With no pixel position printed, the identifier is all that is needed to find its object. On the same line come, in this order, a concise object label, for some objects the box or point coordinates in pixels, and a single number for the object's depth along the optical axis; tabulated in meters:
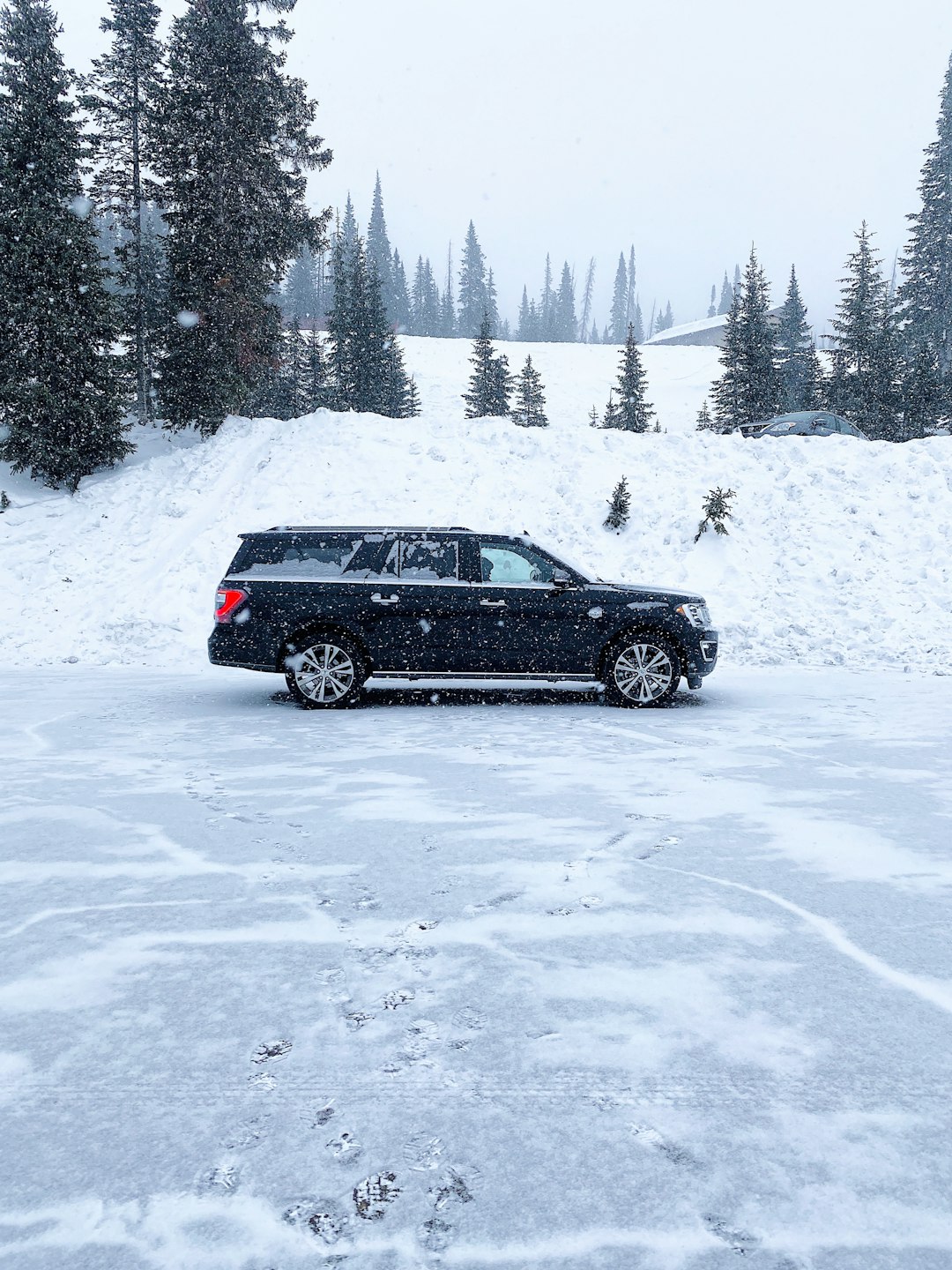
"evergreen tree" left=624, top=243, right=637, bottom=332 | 153.48
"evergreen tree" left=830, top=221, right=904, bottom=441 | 39.56
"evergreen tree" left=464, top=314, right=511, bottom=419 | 52.16
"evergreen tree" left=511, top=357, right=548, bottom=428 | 55.31
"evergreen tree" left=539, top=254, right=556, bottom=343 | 121.38
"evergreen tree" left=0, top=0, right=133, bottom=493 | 18.86
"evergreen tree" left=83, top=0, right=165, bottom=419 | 26.27
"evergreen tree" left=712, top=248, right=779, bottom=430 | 39.78
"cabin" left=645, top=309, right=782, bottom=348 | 108.25
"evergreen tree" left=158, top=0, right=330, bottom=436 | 21.39
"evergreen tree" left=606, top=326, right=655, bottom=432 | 51.91
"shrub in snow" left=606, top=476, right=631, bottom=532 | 16.97
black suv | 9.14
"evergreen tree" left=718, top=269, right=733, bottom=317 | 157.20
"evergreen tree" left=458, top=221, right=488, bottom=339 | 114.94
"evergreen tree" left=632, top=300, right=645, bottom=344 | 156.00
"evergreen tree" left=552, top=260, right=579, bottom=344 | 128.38
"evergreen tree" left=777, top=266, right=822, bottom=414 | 65.50
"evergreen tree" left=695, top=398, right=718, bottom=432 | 54.94
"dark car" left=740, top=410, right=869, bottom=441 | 25.25
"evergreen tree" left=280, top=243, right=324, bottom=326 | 101.81
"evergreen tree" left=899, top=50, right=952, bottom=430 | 48.09
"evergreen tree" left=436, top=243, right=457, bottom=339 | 114.56
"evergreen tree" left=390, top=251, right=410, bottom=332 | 108.94
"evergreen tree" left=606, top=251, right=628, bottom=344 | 152.27
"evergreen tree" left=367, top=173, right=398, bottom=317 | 105.83
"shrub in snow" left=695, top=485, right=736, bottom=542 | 16.38
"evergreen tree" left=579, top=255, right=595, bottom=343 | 155.12
